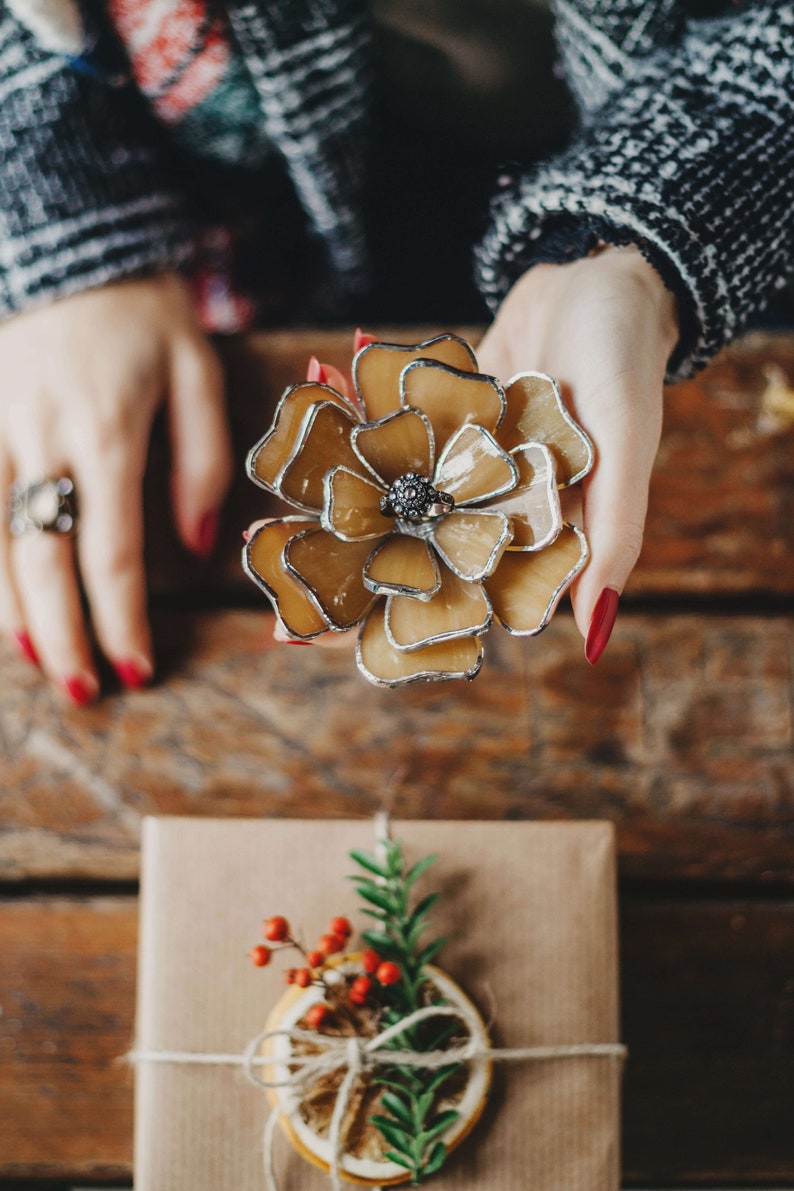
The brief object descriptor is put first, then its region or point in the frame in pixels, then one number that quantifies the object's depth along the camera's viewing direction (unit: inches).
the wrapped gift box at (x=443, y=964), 18.3
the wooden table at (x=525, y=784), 21.4
